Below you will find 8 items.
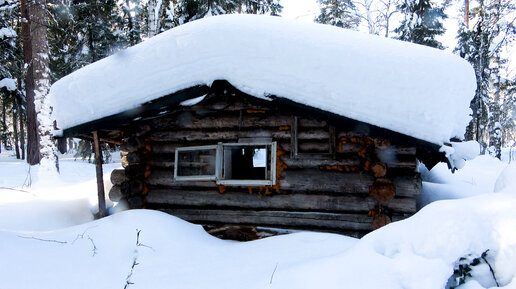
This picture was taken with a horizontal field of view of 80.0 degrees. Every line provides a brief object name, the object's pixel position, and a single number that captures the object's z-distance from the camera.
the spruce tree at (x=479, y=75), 14.91
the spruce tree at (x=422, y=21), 17.17
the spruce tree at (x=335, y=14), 22.52
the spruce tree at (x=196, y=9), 14.70
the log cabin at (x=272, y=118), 5.09
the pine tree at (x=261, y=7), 20.28
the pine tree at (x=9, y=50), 11.18
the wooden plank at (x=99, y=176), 6.33
